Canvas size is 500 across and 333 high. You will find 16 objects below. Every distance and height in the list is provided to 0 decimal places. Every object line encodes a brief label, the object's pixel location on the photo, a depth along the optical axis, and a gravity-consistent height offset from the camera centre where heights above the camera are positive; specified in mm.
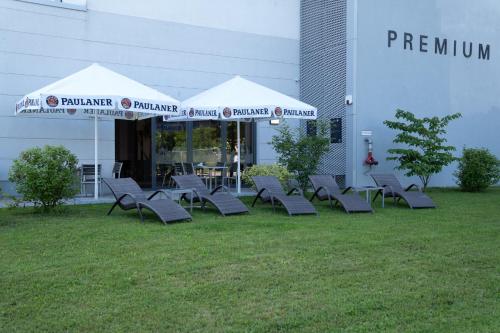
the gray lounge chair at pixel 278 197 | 9851 -573
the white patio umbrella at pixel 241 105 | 11562 +1283
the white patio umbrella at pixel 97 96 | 10125 +1270
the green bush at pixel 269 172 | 12195 -140
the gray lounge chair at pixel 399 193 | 11117 -555
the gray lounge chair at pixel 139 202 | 8625 -595
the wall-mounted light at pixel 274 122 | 16066 +1253
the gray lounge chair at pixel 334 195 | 10297 -568
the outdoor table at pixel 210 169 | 14493 -97
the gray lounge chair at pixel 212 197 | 9680 -563
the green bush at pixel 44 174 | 9148 -150
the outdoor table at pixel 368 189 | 11258 -461
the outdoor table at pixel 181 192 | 9773 -469
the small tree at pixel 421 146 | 14977 +519
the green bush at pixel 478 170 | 15148 -97
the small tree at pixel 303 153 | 12562 +288
